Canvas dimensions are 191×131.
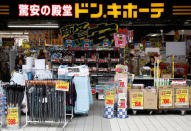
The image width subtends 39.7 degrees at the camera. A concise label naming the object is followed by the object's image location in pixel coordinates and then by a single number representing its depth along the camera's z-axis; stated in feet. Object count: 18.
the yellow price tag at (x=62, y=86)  20.07
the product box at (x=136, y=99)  23.98
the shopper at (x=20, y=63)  32.53
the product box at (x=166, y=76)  27.42
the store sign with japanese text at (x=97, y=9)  31.14
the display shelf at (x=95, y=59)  32.55
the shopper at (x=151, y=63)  34.09
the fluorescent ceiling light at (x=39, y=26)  39.88
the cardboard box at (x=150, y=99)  24.03
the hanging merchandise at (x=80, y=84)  23.17
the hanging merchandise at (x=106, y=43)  33.09
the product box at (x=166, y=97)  24.14
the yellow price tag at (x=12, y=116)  19.92
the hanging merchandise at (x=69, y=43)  33.27
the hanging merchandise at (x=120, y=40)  31.78
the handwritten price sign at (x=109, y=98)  23.17
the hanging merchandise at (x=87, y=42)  33.22
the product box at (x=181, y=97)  24.27
